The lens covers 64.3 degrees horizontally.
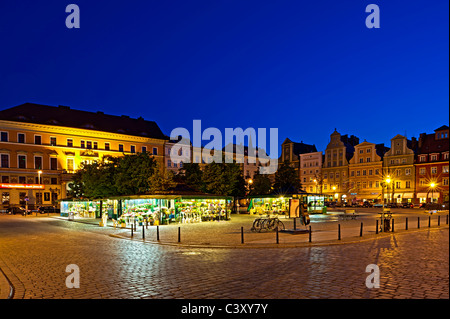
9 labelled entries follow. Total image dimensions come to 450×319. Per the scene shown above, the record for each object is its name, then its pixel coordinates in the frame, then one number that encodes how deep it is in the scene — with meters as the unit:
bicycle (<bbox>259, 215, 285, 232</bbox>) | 23.60
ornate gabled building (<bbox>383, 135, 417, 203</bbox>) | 72.25
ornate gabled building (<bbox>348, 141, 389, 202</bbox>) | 76.69
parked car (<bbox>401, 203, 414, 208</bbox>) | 65.44
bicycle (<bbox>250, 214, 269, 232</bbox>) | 23.41
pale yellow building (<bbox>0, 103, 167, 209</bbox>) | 65.88
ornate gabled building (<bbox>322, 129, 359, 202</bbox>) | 82.44
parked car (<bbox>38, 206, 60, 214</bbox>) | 57.26
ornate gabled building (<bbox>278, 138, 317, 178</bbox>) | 91.56
